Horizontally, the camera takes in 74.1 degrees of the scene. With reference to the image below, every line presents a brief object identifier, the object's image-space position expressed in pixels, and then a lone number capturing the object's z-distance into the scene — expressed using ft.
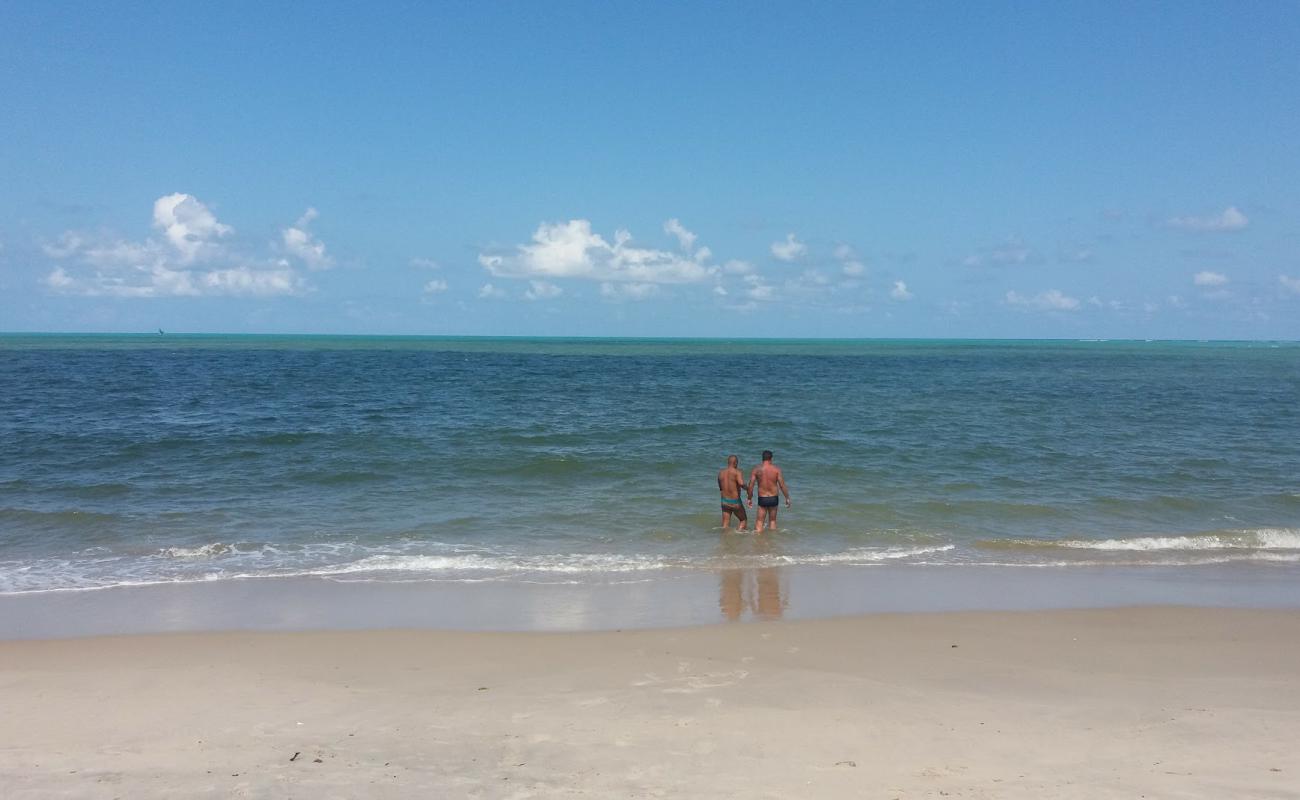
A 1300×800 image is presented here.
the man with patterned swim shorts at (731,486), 45.50
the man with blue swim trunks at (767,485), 45.44
